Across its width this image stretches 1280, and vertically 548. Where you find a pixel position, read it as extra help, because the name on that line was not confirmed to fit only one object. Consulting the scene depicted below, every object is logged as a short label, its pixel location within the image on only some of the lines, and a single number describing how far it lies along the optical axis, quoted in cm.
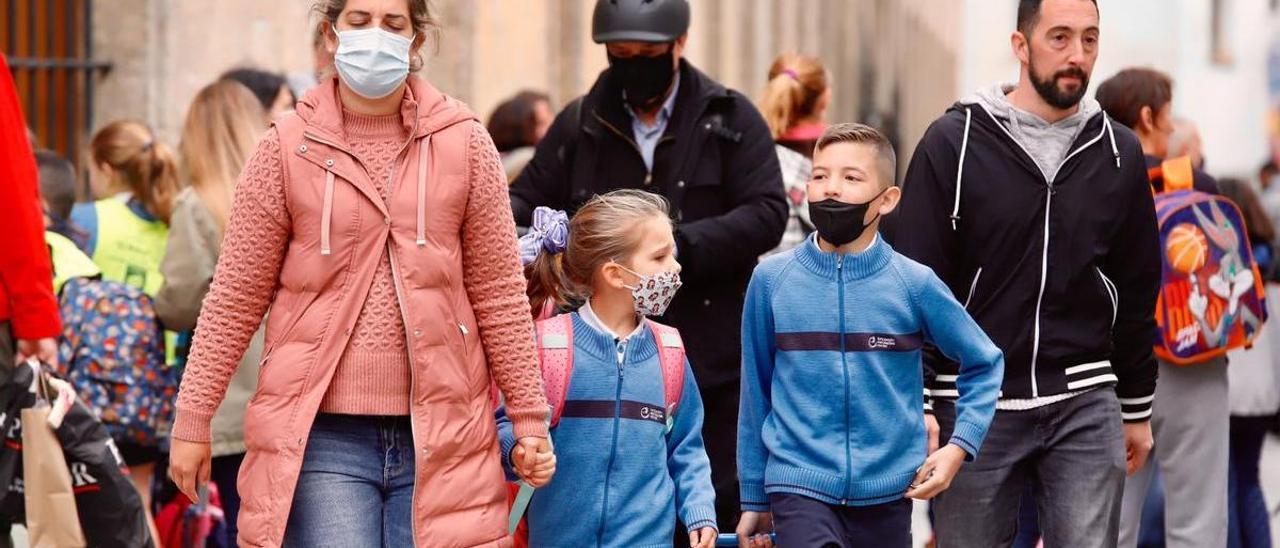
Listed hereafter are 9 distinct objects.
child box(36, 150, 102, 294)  1543
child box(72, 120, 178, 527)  1645
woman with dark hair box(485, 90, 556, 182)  2023
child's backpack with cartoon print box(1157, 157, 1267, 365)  1506
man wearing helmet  1359
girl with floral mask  1087
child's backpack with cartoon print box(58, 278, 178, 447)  1548
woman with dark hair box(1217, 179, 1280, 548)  1781
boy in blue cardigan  1080
